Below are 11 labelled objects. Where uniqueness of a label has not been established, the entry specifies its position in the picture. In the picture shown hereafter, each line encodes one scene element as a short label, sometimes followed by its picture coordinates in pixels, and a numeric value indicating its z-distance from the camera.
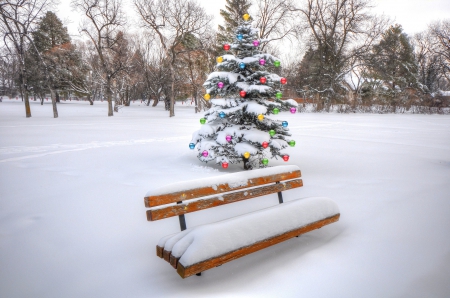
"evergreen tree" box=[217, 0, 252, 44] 32.19
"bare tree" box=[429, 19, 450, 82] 32.64
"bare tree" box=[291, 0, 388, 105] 28.89
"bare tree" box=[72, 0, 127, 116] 22.45
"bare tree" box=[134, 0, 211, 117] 22.75
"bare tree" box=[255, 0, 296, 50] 29.17
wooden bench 2.20
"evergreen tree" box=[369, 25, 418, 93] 30.75
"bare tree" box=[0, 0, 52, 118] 17.53
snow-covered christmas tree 5.70
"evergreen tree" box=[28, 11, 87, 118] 28.52
